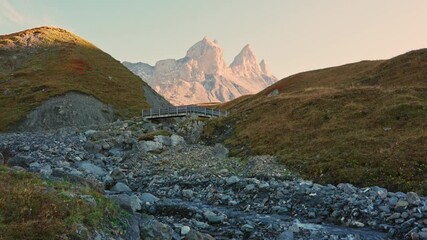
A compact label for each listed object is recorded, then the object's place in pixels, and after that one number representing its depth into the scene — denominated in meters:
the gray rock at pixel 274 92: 87.81
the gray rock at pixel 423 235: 14.79
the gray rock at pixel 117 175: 30.30
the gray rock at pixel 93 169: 30.96
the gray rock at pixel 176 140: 44.11
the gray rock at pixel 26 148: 39.46
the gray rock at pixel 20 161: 27.91
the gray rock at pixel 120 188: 26.38
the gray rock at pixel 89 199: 13.10
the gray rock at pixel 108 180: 28.47
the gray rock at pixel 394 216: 17.33
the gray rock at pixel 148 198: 21.70
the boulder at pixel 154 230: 13.35
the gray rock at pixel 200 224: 17.45
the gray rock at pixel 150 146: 40.41
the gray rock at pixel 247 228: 17.16
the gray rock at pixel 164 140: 43.22
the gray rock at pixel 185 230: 14.65
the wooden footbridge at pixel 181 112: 62.94
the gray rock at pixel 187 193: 24.58
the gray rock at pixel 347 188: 21.47
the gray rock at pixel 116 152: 40.56
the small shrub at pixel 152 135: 44.39
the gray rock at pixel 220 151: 37.45
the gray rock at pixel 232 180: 25.77
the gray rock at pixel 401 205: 17.90
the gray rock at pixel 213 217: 18.45
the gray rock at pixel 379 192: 19.67
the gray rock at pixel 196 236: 14.23
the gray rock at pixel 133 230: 12.88
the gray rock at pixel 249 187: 24.16
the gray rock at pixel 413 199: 17.80
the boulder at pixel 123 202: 14.87
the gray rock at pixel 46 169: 26.02
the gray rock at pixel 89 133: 50.59
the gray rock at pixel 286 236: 15.89
